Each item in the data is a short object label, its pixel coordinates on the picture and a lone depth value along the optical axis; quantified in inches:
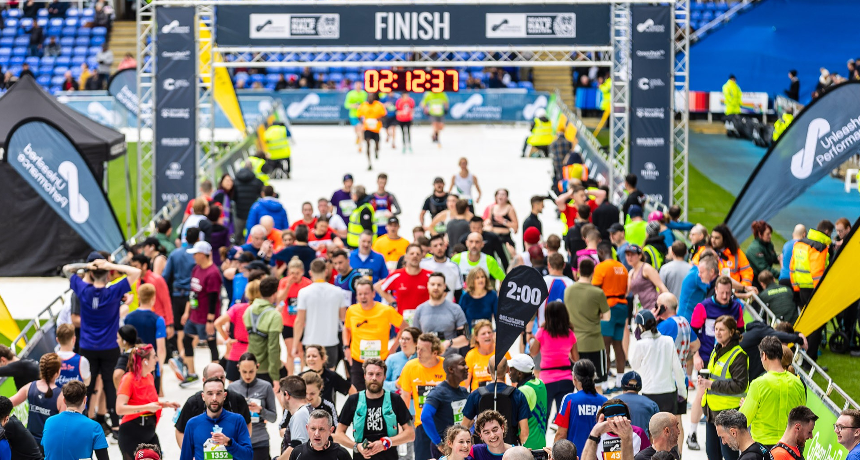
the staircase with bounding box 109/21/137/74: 1545.3
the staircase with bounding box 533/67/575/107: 1485.0
